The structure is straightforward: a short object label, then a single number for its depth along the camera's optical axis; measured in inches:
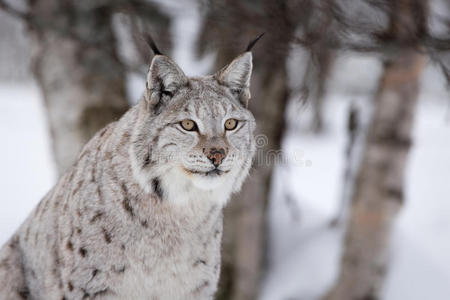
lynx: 217.5
